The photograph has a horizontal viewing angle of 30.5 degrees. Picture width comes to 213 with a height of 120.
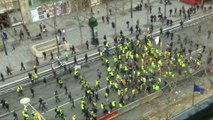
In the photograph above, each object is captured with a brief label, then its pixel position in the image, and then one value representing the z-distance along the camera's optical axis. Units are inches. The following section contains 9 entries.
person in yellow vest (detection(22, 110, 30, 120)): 1194.6
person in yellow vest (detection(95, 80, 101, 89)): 1346.9
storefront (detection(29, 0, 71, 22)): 1971.0
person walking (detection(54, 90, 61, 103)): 1299.6
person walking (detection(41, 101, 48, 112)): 1268.0
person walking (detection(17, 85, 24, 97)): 1350.9
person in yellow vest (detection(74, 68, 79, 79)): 1440.7
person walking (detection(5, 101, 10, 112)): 1276.8
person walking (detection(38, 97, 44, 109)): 1264.8
